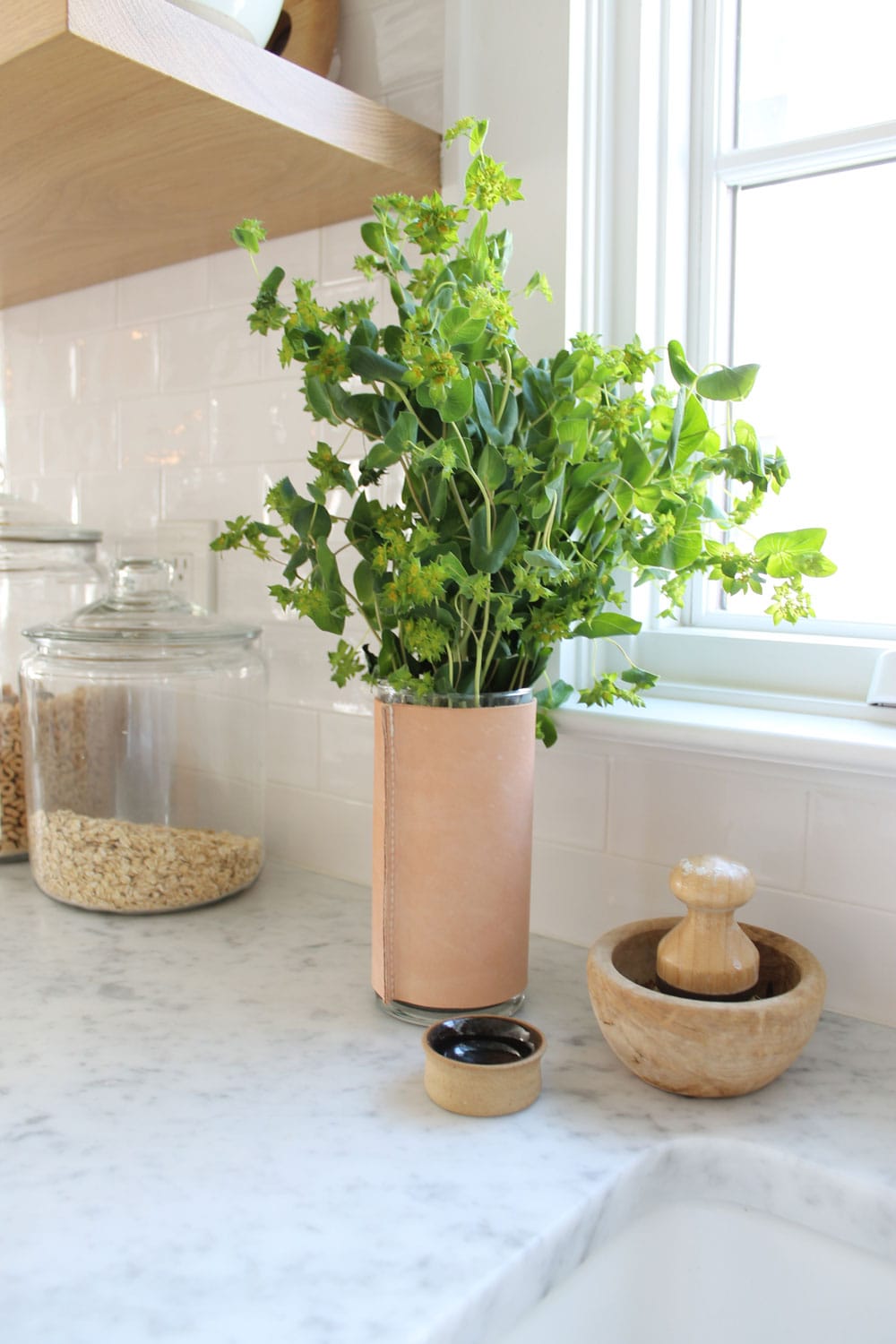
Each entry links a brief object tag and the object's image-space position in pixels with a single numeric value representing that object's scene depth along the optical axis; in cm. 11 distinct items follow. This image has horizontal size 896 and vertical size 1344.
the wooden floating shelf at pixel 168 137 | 85
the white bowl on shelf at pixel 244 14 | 94
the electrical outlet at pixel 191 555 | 138
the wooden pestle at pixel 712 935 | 75
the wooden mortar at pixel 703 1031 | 71
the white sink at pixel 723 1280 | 67
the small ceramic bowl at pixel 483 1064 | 72
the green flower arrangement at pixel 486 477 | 73
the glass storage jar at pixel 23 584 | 128
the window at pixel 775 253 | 99
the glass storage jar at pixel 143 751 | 112
